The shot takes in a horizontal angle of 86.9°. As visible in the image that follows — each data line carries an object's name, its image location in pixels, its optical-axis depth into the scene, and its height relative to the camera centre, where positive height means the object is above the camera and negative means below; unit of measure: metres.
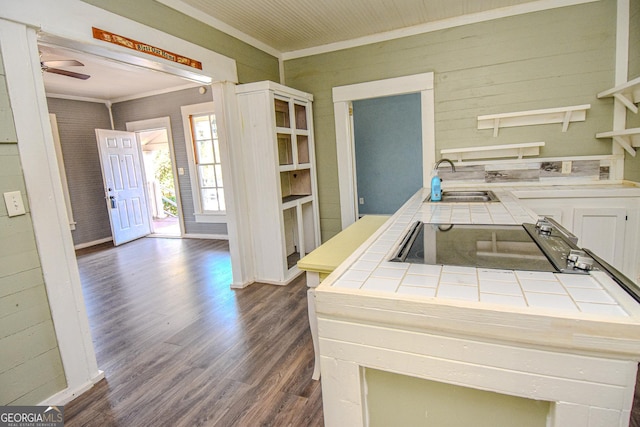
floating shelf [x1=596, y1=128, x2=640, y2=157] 2.72 +0.01
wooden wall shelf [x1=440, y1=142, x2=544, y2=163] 3.13 +0.00
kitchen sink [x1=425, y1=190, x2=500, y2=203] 2.41 -0.33
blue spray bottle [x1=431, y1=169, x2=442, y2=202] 2.43 -0.26
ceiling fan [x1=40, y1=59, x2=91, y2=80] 3.06 +1.09
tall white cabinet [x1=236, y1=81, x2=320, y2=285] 3.27 +0.06
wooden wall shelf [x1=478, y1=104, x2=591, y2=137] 2.99 +0.28
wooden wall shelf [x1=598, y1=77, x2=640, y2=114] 2.64 +0.38
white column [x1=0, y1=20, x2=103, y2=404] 1.70 -0.12
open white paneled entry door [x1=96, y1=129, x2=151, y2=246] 5.57 -0.11
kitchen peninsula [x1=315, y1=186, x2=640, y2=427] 0.70 -0.43
